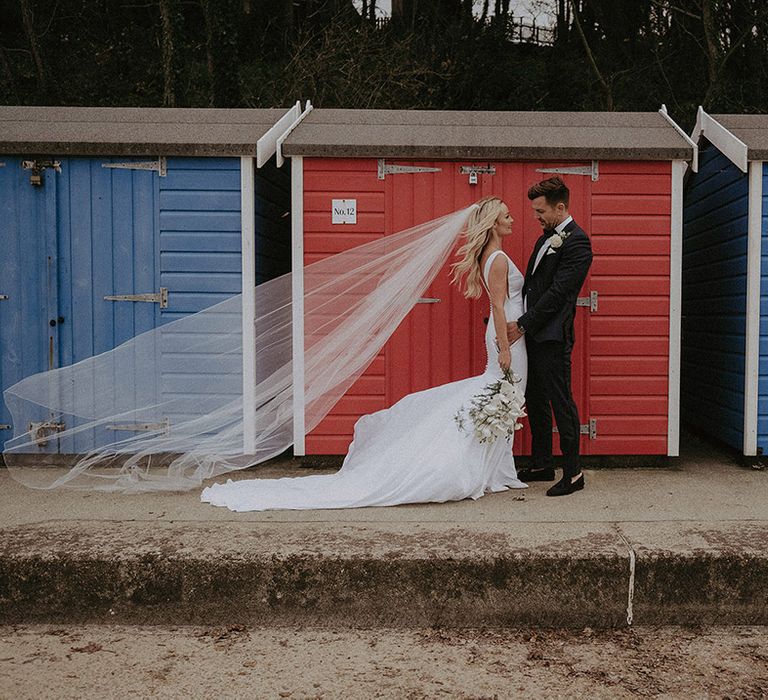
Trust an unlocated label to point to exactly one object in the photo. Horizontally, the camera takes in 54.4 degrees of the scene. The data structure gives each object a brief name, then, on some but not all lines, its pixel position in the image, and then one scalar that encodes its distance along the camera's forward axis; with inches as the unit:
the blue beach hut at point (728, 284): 209.5
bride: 174.7
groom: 182.5
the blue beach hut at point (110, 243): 213.0
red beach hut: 210.1
